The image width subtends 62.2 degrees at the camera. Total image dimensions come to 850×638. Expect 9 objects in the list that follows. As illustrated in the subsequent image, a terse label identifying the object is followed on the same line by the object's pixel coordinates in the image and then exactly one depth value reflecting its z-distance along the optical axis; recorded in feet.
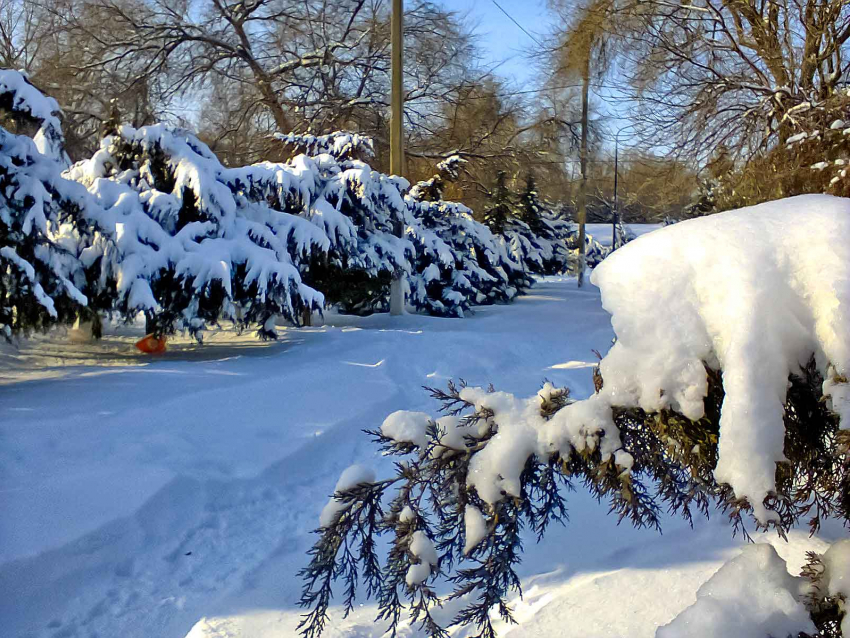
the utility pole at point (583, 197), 65.10
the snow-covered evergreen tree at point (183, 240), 22.79
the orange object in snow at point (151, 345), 25.63
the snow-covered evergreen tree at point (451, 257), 44.57
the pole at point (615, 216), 67.65
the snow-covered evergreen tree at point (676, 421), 4.52
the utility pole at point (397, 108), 39.96
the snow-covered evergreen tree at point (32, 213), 18.51
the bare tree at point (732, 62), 24.59
